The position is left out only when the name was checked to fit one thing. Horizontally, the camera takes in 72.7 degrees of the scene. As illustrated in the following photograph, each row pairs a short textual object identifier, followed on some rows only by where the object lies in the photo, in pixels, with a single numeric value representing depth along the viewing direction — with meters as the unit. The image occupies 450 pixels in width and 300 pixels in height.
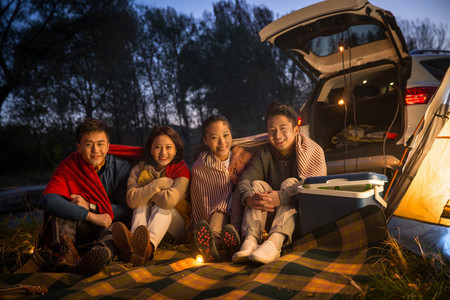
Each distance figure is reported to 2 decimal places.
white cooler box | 2.12
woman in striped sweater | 2.68
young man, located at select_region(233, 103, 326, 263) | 2.27
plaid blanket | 1.62
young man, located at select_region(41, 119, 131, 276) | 2.49
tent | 2.25
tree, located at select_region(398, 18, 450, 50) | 17.68
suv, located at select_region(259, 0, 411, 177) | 2.98
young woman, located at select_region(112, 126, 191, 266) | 2.33
